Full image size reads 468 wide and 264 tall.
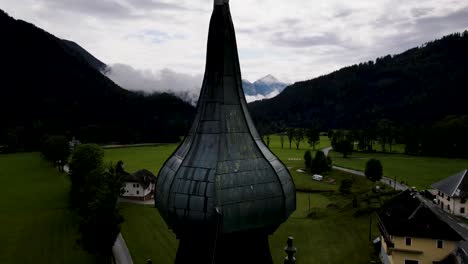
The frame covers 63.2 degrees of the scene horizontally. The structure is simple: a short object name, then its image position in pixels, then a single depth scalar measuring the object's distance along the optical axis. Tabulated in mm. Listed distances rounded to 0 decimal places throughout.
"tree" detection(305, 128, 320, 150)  127875
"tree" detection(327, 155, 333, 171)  82525
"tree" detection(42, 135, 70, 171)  81438
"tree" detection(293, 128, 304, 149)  140000
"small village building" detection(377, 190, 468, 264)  30656
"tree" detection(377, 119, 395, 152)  125125
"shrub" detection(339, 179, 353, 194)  62000
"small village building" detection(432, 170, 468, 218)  51650
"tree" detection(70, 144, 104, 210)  45706
